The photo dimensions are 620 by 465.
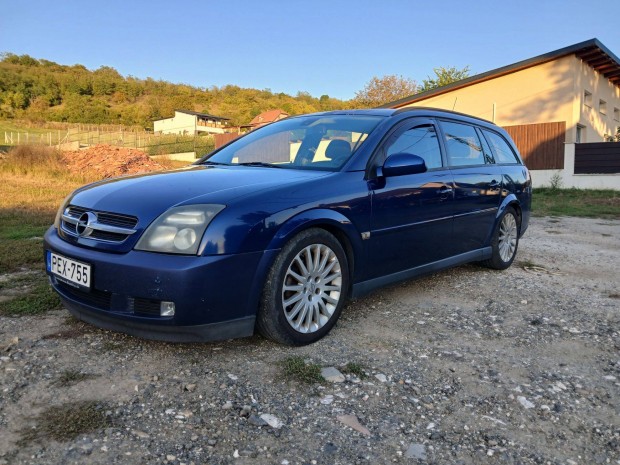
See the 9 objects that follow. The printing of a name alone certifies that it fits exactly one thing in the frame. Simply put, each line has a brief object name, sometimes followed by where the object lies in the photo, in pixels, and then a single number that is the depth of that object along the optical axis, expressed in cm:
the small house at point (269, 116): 5741
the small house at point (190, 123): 6856
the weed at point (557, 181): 1748
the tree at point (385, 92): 4884
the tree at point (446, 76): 3819
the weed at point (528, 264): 557
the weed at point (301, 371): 262
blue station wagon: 264
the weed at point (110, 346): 293
